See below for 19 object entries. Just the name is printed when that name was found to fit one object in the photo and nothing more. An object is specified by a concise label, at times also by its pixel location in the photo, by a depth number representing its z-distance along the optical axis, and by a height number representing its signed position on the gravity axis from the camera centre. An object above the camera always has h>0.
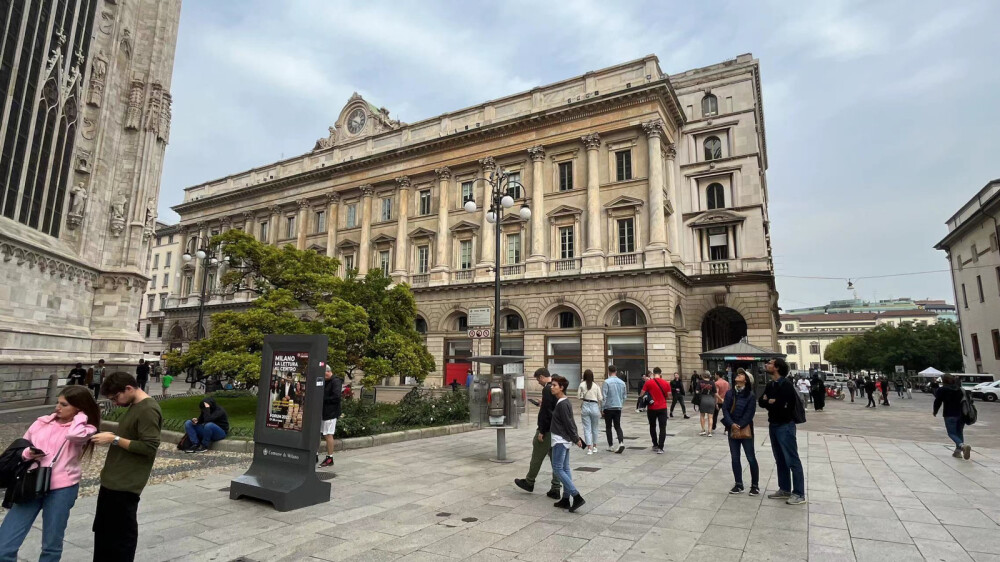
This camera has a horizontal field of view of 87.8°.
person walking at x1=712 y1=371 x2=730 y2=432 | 13.66 -0.64
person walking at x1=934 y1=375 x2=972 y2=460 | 10.39 -0.78
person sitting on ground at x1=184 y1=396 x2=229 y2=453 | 10.62 -1.37
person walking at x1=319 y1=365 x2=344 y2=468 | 9.38 -0.80
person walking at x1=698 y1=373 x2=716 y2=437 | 14.02 -1.03
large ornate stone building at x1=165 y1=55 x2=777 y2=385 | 28.72 +8.87
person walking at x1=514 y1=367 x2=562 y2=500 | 7.17 -1.10
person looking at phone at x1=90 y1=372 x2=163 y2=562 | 3.99 -0.89
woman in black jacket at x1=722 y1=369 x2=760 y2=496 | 7.35 -0.80
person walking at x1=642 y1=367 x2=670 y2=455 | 11.22 -0.95
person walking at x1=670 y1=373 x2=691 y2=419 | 19.41 -0.94
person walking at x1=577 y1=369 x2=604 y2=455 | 10.73 -0.92
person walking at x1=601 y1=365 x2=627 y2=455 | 11.66 -0.85
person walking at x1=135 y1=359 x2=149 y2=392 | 22.55 -0.53
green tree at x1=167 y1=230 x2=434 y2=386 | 15.08 +1.32
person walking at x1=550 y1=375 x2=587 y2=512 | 6.59 -1.00
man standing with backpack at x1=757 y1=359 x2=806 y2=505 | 6.95 -0.87
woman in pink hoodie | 3.72 -0.80
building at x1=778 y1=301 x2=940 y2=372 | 117.44 +9.15
